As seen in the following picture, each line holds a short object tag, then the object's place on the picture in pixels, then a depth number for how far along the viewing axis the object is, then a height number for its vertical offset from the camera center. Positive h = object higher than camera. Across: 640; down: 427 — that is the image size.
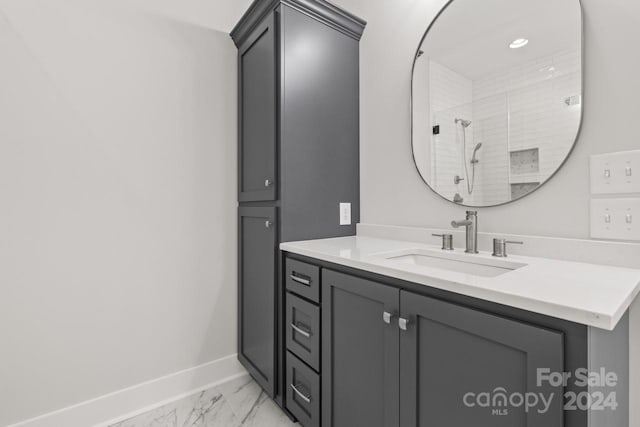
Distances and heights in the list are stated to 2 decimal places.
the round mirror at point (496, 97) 1.09 +0.45
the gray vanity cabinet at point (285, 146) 1.54 +0.35
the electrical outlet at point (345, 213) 1.80 -0.01
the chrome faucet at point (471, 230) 1.24 -0.08
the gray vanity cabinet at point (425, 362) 0.67 -0.40
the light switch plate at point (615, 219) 0.94 -0.03
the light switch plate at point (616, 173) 0.94 +0.11
